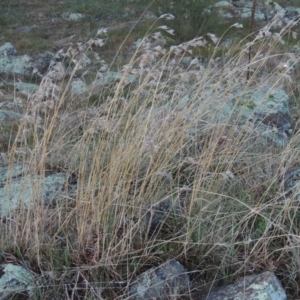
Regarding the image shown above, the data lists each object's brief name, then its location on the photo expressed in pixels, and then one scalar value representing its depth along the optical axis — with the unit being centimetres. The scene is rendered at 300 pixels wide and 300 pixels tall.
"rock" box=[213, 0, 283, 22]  1052
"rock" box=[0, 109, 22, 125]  417
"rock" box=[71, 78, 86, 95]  486
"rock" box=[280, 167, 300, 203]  271
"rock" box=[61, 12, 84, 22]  1037
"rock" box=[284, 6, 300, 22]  1024
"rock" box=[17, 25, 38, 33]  959
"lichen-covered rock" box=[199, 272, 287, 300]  225
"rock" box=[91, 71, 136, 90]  387
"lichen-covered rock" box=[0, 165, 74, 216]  266
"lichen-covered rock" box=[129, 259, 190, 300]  234
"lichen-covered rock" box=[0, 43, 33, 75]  679
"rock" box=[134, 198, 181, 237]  259
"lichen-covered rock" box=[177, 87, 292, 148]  298
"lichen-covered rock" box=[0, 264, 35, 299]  236
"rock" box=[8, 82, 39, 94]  536
